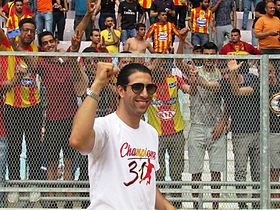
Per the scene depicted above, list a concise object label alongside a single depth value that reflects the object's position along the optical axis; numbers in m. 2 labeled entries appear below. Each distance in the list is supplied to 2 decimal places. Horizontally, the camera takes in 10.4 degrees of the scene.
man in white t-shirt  9.51
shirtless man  24.64
